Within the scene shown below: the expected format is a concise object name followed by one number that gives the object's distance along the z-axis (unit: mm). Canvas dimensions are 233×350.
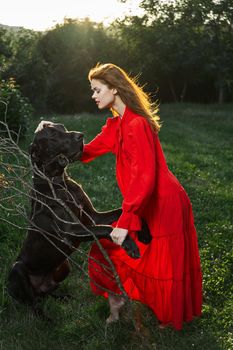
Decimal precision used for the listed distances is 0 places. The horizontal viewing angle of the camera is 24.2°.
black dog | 4723
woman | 4348
